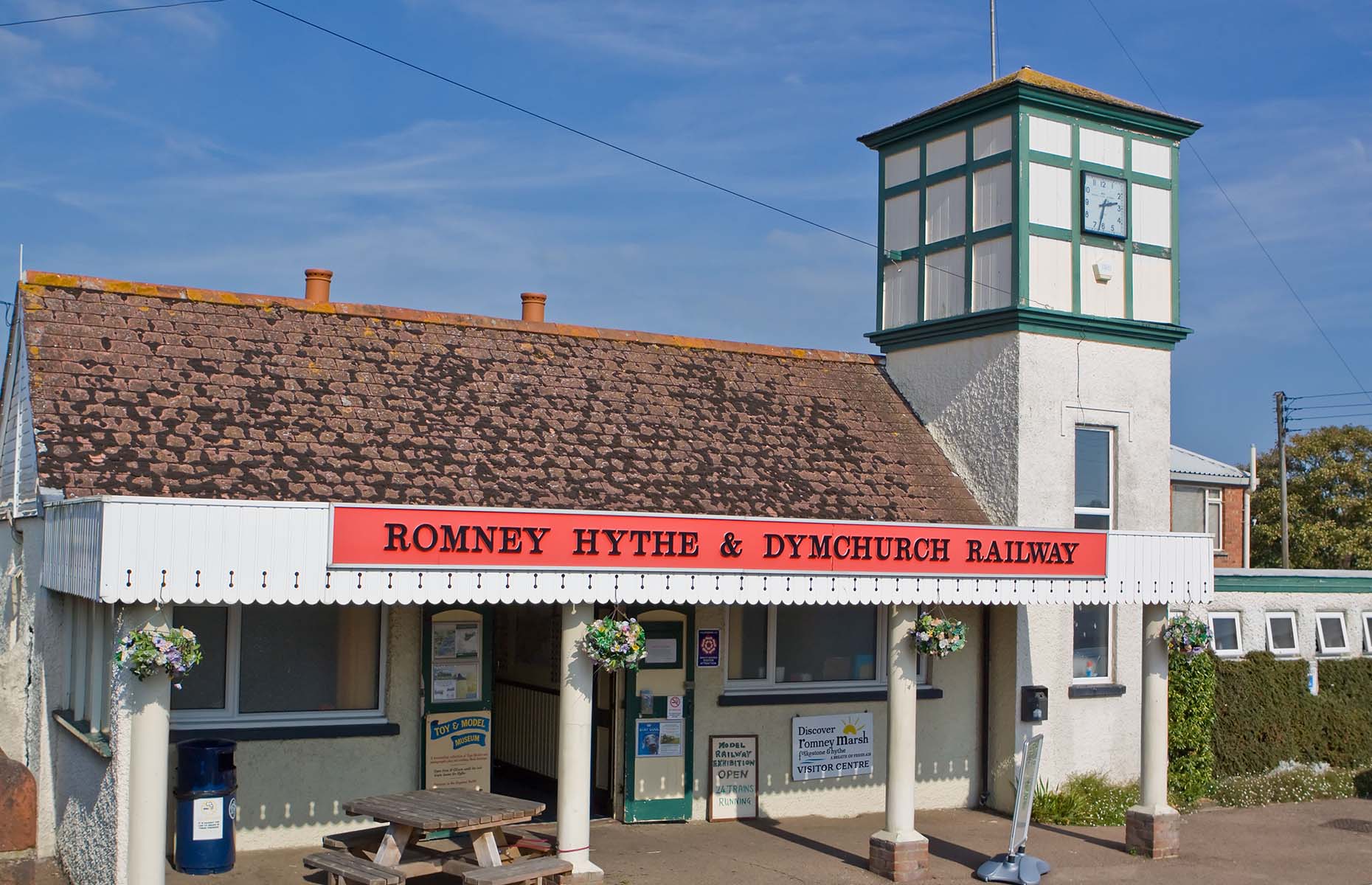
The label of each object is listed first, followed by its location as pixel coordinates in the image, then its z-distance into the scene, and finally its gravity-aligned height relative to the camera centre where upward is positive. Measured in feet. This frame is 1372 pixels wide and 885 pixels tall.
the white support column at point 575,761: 33.50 -6.35
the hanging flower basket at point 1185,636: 42.27 -3.66
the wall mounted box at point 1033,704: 46.32 -6.42
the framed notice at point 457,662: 40.11 -4.70
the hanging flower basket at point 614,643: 33.55 -3.36
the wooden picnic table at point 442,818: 30.81 -7.31
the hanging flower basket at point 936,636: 37.52 -3.40
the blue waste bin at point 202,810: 34.17 -7.87
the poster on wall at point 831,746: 45.32 -7.97
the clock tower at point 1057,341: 47.57 +6.49
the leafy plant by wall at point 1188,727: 50.47 -7.80
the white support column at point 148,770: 28.25 -5.70
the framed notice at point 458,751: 39.60 -7.29
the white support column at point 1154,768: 41.60 -7.74
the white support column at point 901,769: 37.14 -7.09
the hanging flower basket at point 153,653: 27.94 -3.18
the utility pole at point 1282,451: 126.82 +7.02
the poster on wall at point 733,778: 43.86 -8.75
